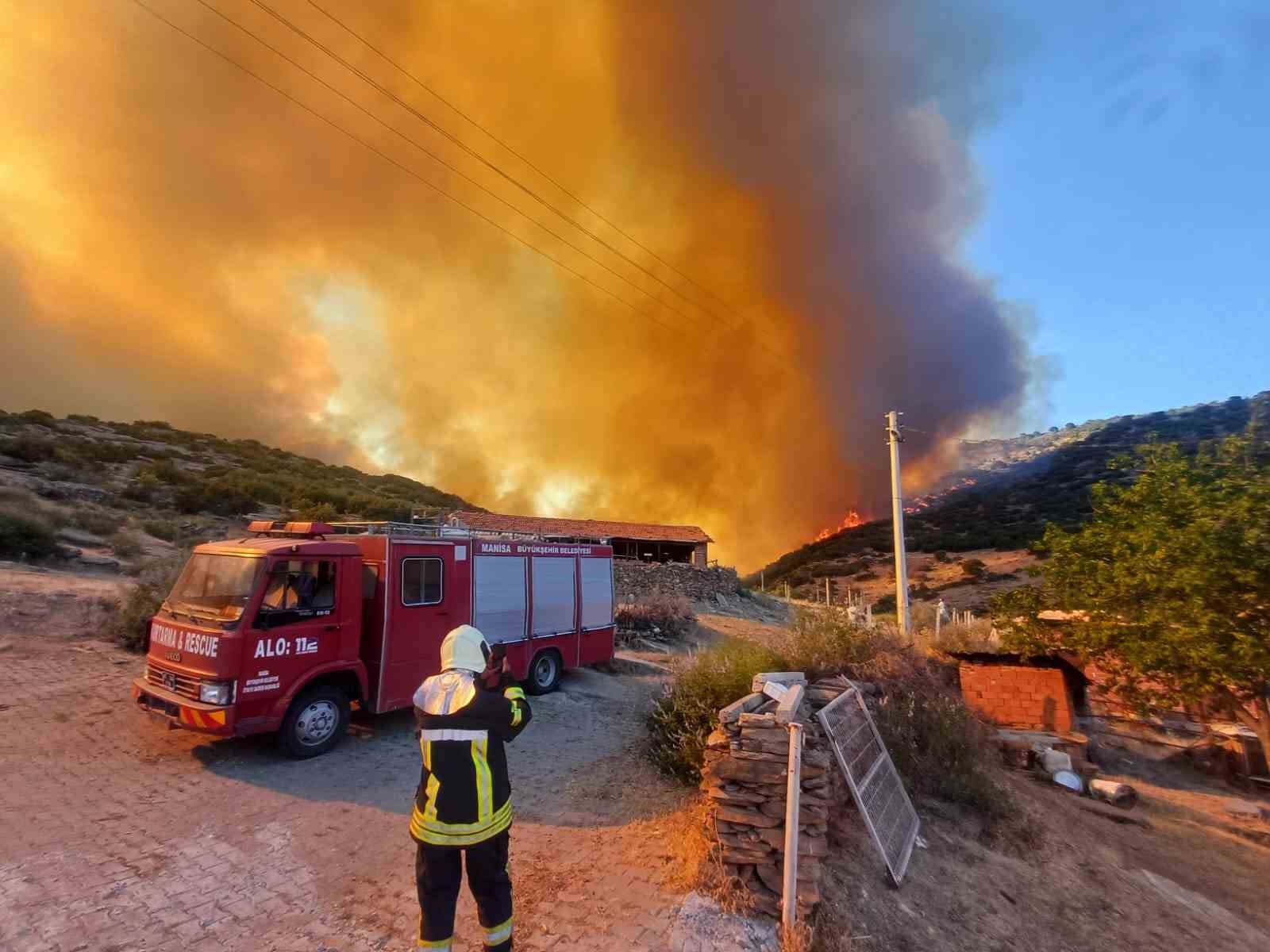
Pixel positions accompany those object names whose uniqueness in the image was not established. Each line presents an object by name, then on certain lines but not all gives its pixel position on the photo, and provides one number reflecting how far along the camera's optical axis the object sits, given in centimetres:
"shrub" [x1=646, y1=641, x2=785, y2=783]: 641
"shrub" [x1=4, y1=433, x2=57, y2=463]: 2502
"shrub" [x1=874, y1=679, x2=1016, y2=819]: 673
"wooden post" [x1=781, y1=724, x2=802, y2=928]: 398
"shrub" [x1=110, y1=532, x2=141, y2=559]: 1572
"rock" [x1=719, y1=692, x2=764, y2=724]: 472
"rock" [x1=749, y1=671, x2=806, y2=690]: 554
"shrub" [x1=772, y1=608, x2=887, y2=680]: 807
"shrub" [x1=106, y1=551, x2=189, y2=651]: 996
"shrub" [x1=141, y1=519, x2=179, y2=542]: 1888
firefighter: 316
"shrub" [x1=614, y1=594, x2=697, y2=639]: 1778
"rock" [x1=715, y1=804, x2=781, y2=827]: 434
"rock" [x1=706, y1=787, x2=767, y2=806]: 442
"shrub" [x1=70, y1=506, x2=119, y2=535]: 1735
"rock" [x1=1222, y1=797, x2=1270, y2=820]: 867
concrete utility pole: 1378
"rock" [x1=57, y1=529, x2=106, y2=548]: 1598
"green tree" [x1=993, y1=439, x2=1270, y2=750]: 755
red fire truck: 611
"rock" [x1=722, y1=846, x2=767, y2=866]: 430
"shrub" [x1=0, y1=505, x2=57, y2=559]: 1357
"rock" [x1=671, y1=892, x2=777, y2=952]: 380
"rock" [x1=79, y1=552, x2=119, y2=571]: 1444
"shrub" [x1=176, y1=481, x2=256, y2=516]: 2405
